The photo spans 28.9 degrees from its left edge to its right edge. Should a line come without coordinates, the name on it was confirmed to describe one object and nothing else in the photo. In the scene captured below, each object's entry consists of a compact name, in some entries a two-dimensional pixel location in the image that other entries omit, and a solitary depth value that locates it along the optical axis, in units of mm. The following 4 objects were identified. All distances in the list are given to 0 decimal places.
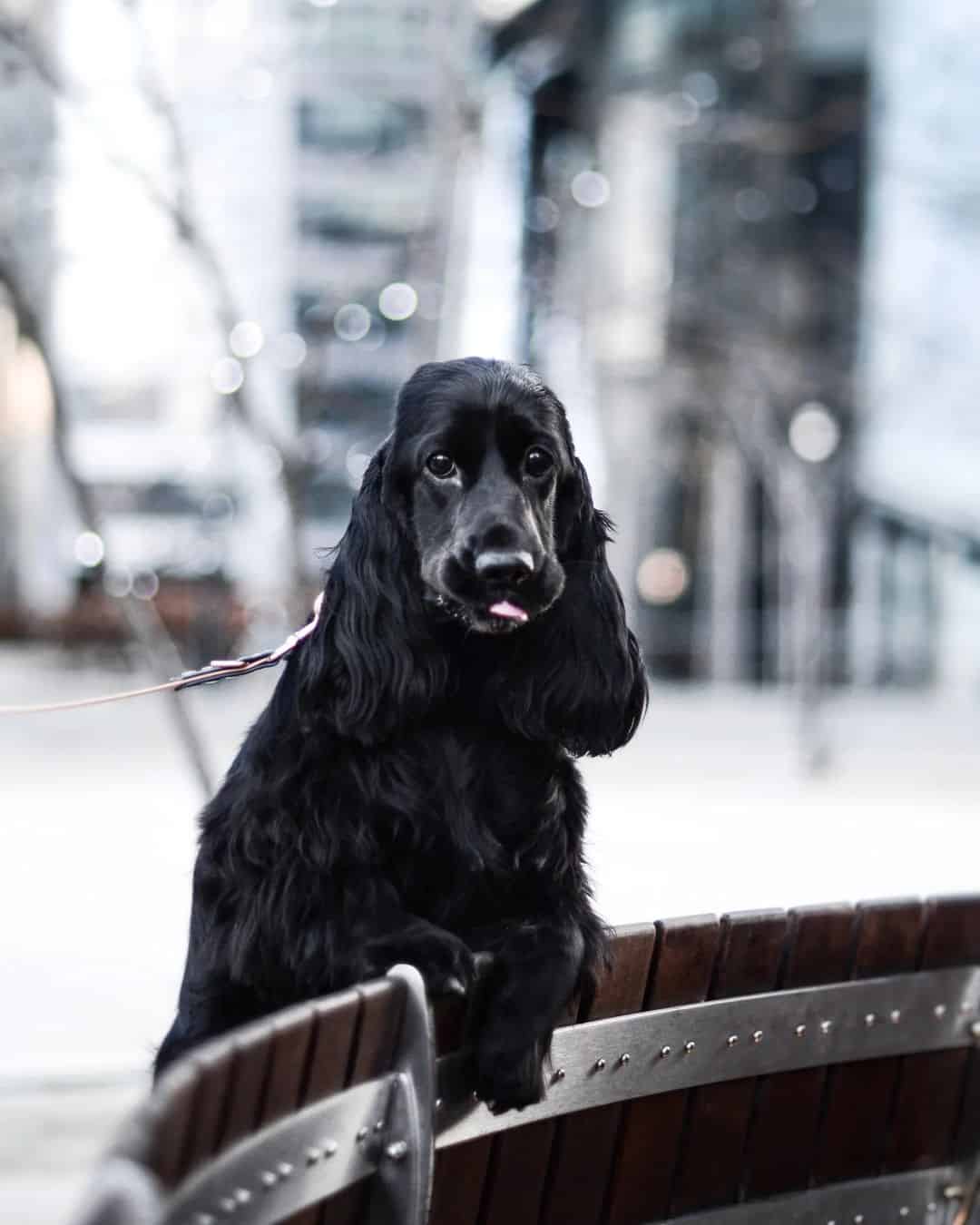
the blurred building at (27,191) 6625
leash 2676
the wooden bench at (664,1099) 1937
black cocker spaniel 2355
